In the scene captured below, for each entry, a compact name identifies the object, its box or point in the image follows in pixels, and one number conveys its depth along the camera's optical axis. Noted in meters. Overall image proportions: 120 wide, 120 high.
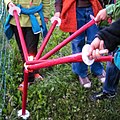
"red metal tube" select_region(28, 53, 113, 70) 1.43
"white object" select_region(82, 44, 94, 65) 1.33
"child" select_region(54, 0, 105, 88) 2.21
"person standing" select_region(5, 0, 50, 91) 2.25
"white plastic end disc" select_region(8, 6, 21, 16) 2.13
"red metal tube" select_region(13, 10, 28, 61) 1.81
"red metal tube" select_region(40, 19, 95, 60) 1.75
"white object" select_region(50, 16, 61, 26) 2.08
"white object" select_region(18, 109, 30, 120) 2.14
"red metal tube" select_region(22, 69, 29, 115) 1.86
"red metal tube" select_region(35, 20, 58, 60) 1.80
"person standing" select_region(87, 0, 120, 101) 1.40
